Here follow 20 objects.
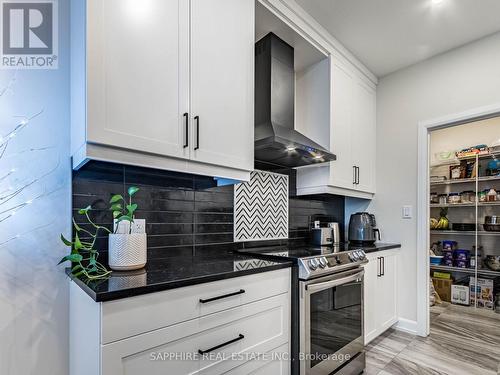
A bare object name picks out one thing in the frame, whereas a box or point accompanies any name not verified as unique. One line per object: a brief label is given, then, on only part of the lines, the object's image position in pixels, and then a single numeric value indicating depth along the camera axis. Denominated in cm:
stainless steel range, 155
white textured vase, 122
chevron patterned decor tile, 207
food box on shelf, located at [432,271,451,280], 385
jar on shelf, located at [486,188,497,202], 361
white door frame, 255
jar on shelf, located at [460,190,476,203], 383
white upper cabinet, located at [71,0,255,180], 112
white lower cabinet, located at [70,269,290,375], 94
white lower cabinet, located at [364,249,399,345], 232
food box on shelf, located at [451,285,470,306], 362
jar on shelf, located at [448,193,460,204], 391
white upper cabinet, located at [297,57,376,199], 237
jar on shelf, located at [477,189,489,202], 371
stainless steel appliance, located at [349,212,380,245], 266
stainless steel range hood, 185
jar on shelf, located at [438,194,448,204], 404
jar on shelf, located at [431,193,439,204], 415
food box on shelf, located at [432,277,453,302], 379
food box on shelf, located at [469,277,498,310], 347
